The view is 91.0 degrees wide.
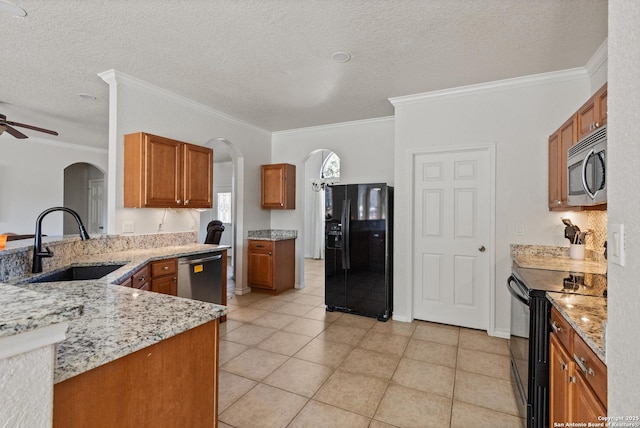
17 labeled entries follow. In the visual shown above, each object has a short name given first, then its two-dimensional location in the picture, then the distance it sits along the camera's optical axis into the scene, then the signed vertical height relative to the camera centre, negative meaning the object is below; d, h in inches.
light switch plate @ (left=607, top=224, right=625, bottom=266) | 33.1 -3.2
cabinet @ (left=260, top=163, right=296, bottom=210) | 199.9 +17.6
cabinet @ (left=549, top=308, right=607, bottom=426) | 42.5 -25.6
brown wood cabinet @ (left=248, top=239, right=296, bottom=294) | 189.6 -31.6
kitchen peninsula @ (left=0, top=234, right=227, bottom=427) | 30.8 -17.1
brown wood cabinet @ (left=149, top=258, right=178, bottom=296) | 112.3 -23.5
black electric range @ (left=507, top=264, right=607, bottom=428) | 66.4 -26.0
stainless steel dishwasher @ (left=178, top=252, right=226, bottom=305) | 124.6 -26.9
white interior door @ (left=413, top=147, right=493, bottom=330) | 135.9 -9.9
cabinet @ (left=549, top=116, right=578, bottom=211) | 98.6 +18.6
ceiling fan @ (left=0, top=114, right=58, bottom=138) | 123.4 +35.0
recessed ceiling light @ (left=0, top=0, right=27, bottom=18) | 82.8 +54.7
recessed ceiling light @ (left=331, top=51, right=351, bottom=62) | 108.9 +55.6
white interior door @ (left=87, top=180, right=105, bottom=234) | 305.1 +6.1
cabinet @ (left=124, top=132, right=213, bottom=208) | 125.3 +17.0
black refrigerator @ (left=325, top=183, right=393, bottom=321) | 149.6 -17.4
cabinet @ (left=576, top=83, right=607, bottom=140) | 75.9 +26.6
